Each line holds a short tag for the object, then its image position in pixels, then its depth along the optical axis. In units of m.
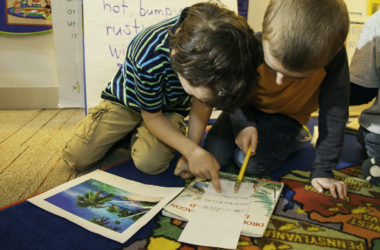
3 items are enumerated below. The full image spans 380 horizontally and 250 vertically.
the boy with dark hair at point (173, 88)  0.53
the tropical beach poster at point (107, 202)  0.60
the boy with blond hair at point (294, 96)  0.52
